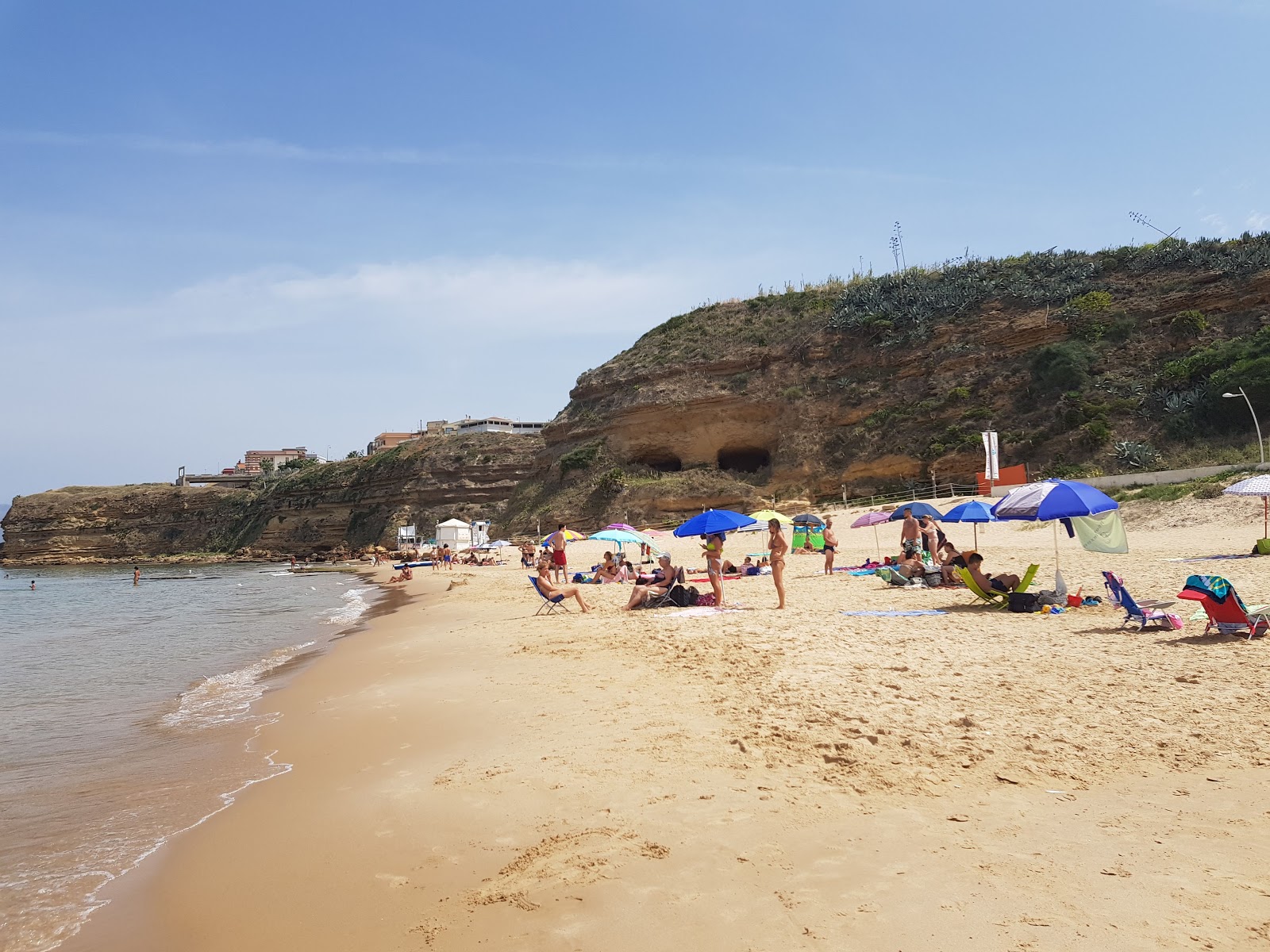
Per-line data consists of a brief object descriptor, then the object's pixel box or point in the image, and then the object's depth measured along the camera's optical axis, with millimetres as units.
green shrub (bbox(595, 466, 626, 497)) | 41719
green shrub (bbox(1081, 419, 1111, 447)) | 31016
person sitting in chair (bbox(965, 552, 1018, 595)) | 10008
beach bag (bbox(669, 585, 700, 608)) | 12211
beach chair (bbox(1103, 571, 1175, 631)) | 7559
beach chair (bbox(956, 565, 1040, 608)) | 9938
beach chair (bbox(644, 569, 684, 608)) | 12391
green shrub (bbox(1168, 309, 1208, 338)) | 32969
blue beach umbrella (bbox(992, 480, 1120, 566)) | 9766
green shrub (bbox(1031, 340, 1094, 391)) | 33656
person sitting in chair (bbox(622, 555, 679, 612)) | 12414
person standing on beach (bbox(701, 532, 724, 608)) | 11570
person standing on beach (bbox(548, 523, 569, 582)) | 18594
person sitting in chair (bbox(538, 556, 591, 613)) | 13102
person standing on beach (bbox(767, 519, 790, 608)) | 10930
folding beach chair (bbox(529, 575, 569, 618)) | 13148
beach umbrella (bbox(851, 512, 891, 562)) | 18375
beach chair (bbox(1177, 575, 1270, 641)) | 6781
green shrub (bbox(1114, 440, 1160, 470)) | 28844
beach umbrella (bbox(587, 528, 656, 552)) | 17406
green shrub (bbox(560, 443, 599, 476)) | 44312
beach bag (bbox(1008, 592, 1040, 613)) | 9609
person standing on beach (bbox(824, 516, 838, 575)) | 16078
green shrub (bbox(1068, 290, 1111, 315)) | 35781
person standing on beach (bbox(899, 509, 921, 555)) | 15078
